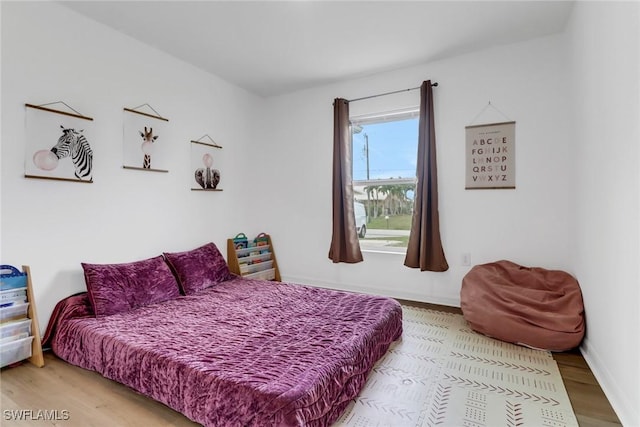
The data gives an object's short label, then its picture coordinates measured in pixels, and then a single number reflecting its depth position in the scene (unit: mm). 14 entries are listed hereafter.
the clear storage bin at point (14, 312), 1988
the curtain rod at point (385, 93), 3208
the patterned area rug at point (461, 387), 1559
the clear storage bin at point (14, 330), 1964
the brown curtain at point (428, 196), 3174
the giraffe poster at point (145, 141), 2770
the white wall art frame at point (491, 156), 2920
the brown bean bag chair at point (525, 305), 2229
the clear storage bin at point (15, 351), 1956
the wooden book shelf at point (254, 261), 3754
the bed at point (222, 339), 1416
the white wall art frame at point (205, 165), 3398
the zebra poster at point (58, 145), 2185
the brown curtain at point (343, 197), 3643
